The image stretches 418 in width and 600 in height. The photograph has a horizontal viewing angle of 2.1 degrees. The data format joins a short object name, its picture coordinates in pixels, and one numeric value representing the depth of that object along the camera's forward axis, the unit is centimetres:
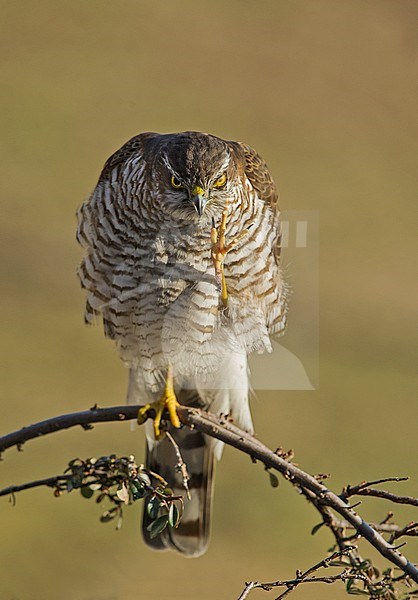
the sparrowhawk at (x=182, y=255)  773
